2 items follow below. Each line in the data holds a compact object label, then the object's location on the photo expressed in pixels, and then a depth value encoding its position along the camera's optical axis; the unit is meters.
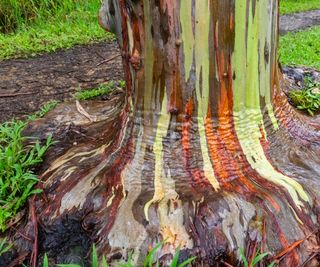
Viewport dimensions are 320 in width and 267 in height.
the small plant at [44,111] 3.20
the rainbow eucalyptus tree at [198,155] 1.81
